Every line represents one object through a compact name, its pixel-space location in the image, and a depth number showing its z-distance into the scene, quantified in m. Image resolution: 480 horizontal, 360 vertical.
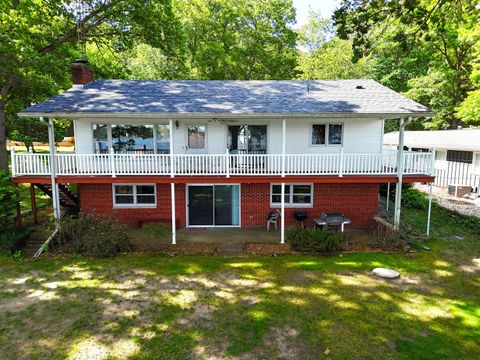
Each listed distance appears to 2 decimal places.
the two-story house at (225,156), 13.21
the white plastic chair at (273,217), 14.82
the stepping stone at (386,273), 10.34
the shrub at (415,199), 19.39
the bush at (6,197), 12.95
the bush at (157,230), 13.67
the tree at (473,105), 21.22
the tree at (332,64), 34.19
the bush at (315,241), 12.45
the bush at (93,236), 12.19
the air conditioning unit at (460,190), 21.42
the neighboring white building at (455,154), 21.92
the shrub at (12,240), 12.38
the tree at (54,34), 16.06
